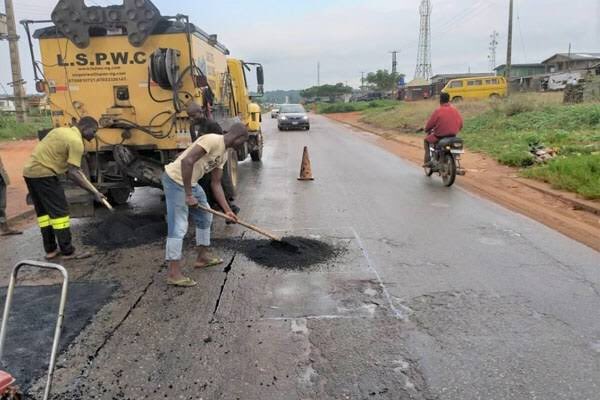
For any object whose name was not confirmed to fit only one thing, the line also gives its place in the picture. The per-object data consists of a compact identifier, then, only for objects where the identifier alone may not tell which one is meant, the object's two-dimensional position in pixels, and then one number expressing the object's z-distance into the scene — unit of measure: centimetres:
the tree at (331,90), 10694
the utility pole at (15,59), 1995
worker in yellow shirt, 557
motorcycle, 978
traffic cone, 1101
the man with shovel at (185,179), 463
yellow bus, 3503
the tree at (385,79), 8700
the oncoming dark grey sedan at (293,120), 2856
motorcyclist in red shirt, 1004
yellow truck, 696
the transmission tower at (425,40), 7502
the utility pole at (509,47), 3130
